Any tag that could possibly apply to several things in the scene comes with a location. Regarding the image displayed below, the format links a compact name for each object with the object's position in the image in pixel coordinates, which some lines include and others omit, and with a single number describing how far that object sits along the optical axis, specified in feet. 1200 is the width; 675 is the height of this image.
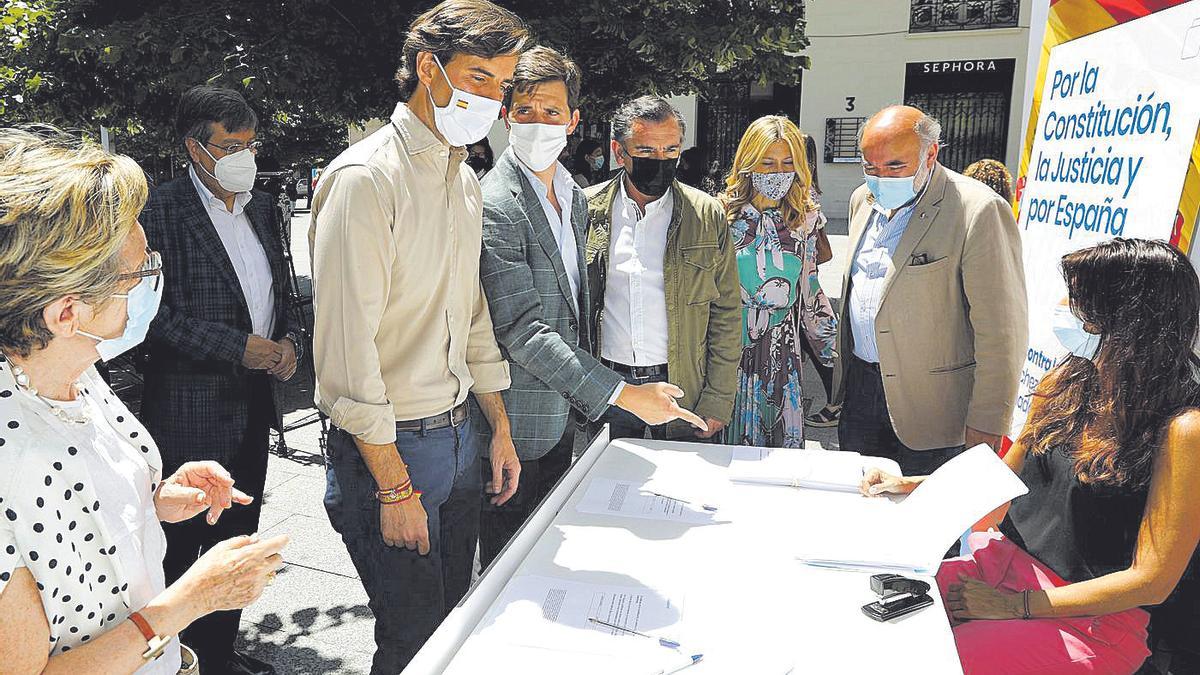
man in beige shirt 6.17
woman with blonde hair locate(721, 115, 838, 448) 11.02
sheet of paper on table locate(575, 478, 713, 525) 6.80
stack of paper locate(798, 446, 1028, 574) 6.01
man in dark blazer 9.01
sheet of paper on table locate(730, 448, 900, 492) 7.55
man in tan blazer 9.27
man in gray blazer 7.82
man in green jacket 9.54
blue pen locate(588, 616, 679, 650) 4.90
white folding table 4.78
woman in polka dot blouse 3.90
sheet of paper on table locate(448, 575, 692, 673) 4.80
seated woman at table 6.21
